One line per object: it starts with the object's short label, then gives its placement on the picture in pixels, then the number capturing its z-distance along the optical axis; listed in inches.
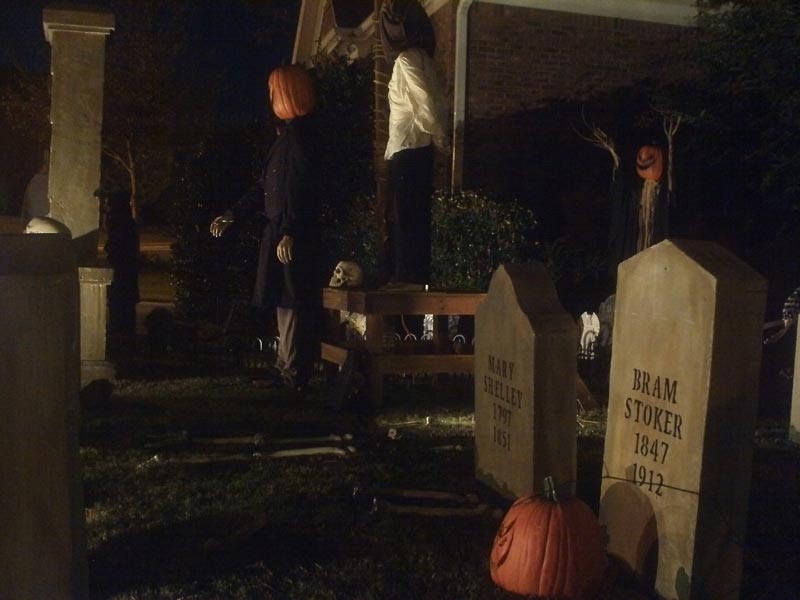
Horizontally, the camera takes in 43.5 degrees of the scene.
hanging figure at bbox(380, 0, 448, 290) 283.4
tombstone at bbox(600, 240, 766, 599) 130.0
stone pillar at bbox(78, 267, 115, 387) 301.4
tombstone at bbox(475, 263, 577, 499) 165.0
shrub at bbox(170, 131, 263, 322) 490.3
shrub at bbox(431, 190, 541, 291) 415.2
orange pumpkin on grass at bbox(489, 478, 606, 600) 138.9
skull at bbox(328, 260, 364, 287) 314.7
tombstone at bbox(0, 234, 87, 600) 118.0
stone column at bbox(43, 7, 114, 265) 293.6
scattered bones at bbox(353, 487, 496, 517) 174.6
